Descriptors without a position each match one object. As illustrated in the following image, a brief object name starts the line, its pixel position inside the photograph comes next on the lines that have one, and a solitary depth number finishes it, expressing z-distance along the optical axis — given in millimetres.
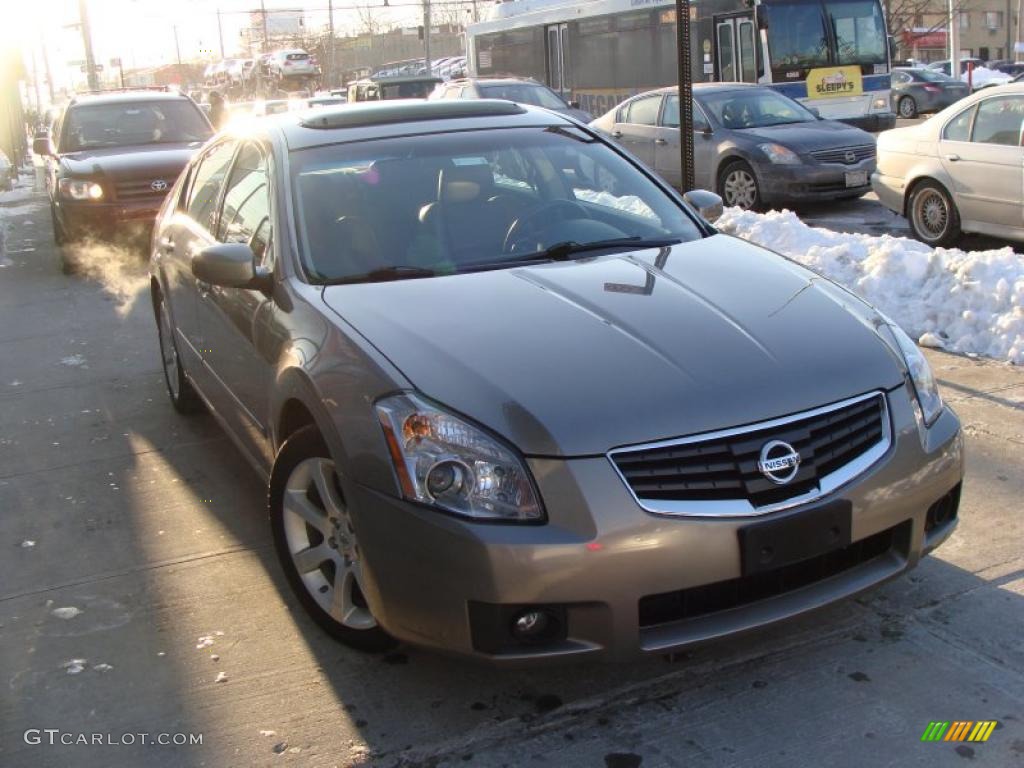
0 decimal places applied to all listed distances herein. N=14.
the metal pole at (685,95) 7957
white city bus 18672
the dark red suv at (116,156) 11461
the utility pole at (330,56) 73388
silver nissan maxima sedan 2832
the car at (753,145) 12922
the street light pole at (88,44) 34625
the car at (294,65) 55094
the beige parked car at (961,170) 9445
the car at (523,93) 18281
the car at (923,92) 31938
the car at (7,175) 22594
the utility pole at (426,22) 43541
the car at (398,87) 27094
